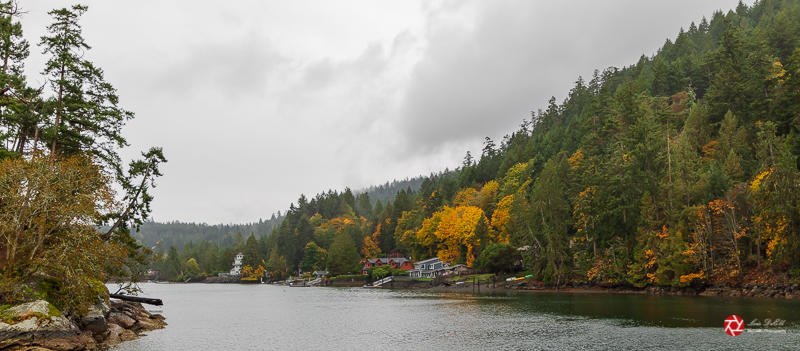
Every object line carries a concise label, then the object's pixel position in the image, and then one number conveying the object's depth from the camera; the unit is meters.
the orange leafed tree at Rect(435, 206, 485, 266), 135.12
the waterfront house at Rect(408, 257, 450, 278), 139.62
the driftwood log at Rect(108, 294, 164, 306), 56.85
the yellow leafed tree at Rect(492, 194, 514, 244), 132.12
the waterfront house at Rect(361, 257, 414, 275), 158.88
